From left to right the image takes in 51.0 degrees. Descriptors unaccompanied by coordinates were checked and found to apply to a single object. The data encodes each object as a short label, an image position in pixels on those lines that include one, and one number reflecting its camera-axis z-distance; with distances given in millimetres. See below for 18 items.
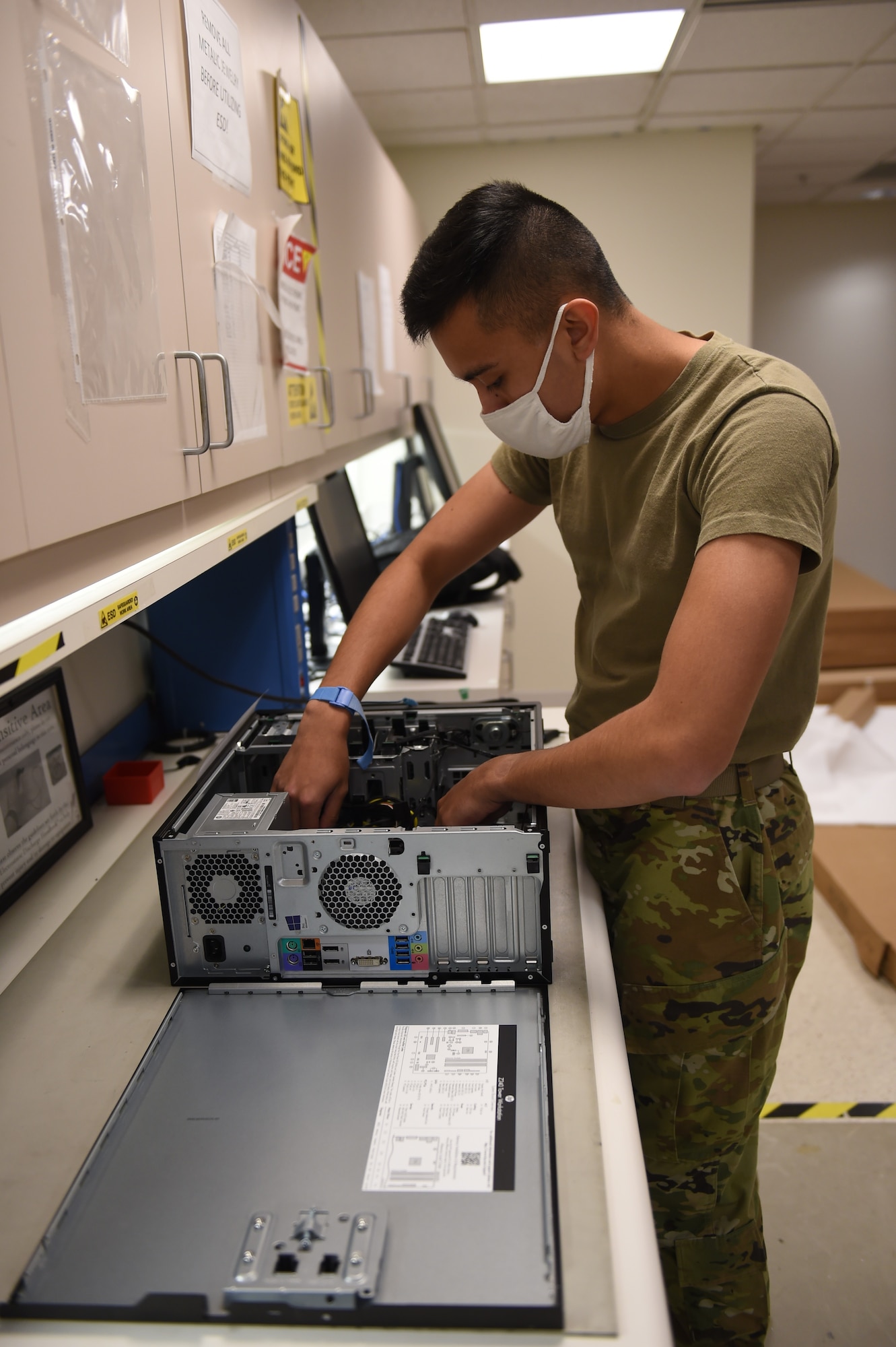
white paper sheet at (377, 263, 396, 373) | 2594
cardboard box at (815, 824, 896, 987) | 2486
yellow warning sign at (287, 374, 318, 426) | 1541
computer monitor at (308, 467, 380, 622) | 1898
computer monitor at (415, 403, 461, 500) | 3293
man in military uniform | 905
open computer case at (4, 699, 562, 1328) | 668
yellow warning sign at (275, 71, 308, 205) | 1478
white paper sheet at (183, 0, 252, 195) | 1079
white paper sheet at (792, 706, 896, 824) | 3221
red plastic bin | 1508
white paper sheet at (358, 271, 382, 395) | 2238
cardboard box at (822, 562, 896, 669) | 4508
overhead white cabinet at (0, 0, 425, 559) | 723
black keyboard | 2061
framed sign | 1217
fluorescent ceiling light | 2781
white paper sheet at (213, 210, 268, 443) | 1179
